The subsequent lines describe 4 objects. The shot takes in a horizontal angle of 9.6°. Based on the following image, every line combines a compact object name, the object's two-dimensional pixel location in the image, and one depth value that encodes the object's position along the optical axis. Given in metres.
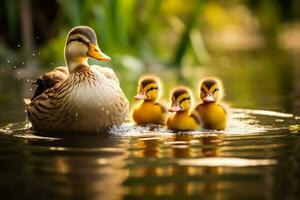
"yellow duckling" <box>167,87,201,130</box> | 12.78
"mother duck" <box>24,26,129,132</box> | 12.65
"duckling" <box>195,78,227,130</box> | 13.01
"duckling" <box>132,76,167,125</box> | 13.94
